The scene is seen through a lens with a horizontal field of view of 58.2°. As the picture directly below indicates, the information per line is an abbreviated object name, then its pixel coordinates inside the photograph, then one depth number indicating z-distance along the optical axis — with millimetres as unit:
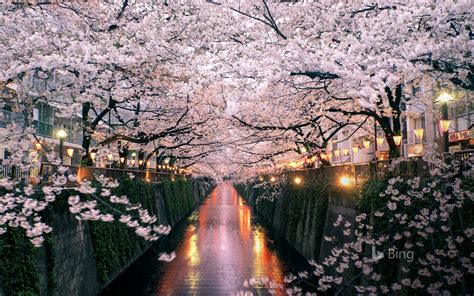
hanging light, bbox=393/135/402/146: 16234
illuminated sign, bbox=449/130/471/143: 26709
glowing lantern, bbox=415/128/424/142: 27756
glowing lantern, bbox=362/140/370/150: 28898
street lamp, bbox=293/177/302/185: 30097
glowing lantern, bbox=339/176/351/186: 18494
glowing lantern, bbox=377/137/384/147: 25473
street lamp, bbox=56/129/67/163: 20656
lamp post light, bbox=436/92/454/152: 12742
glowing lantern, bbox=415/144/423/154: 32706
